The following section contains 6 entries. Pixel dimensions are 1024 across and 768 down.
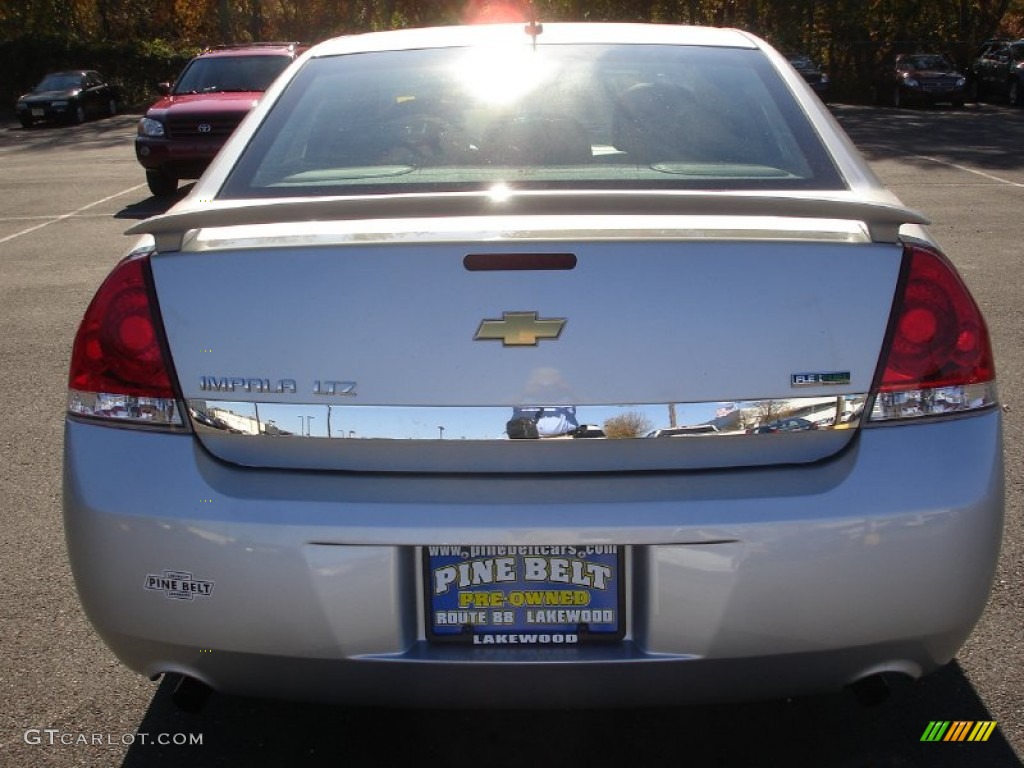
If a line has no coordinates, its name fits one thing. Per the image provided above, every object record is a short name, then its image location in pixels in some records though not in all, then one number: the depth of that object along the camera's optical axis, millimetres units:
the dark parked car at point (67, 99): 31750
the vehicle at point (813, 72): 33656
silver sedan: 2312
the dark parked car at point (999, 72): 32706
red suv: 14250
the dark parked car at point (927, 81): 33000
